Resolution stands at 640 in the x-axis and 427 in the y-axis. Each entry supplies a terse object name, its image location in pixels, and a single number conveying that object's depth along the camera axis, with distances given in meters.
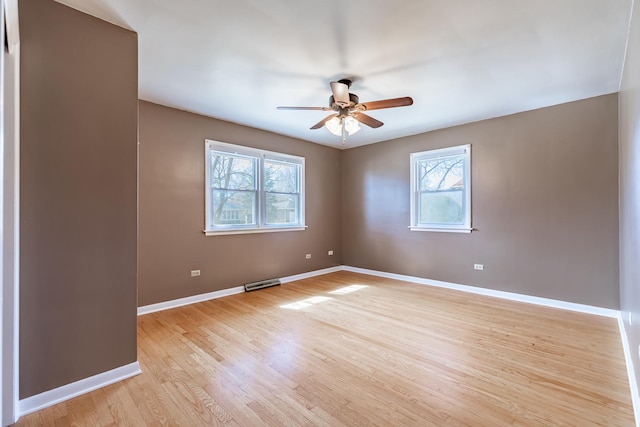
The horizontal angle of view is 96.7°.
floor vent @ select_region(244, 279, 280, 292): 4.49
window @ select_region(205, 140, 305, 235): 4.22
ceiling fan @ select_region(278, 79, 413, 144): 2.77
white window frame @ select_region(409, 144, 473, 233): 4.50
